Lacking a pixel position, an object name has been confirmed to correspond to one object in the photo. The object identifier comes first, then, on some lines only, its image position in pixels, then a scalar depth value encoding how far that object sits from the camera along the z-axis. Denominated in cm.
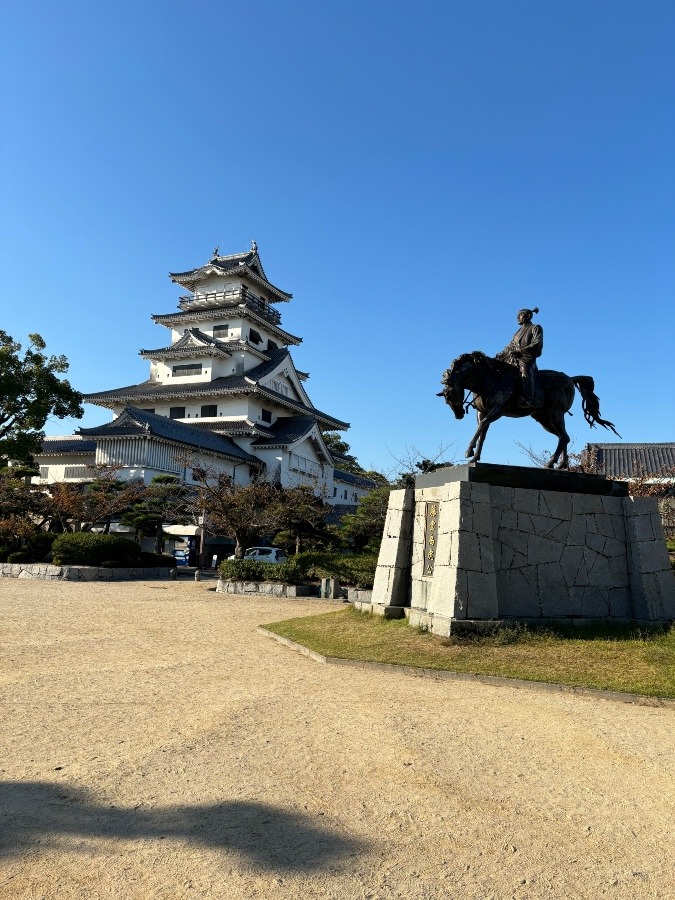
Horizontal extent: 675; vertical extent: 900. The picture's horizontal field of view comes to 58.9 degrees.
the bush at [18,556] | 2211
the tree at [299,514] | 2173
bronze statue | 944
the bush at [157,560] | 2294
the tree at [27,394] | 2623
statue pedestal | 853
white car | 2294
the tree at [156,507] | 2469
